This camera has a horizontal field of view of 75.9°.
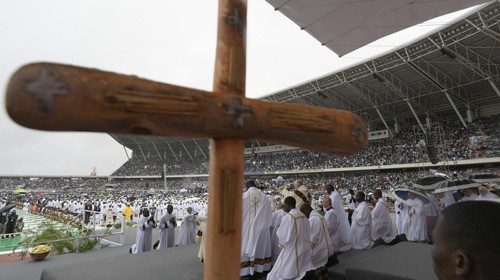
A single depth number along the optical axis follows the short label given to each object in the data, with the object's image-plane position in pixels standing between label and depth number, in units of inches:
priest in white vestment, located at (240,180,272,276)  214.2
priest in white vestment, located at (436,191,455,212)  354.6
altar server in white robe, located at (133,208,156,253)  348.5
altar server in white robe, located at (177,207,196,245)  381.7
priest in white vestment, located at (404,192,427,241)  334.3
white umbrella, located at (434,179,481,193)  318.7
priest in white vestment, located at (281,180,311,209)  283.2
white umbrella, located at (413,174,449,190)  393.7
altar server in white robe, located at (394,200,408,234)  362.2
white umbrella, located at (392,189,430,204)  349.0
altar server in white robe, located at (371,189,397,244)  304.0
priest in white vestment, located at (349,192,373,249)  281.7
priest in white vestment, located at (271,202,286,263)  246.5
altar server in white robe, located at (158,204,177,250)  364.5
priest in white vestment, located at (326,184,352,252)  277.0
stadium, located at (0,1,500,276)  733.9
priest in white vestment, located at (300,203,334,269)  200.7
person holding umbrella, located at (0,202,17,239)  497.7
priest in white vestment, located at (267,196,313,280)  184.7
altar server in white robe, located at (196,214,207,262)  304.3
